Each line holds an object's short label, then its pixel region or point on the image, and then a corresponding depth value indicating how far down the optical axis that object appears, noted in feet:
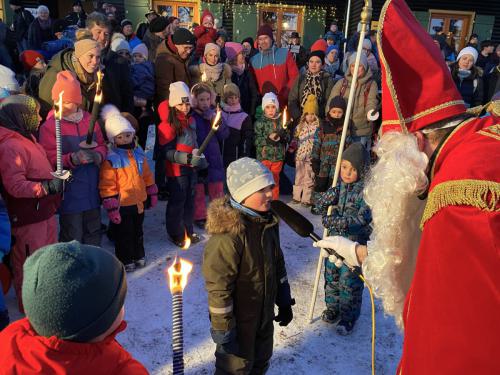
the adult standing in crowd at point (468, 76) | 25.55
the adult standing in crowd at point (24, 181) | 10.32
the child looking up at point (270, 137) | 19.26
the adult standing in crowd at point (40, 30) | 30.17
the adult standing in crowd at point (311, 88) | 22.20
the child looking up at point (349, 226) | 11.05
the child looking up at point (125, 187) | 12.67
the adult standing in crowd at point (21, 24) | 31.94
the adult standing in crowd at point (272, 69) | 24.67
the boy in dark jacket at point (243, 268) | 7.88
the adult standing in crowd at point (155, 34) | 23.85
